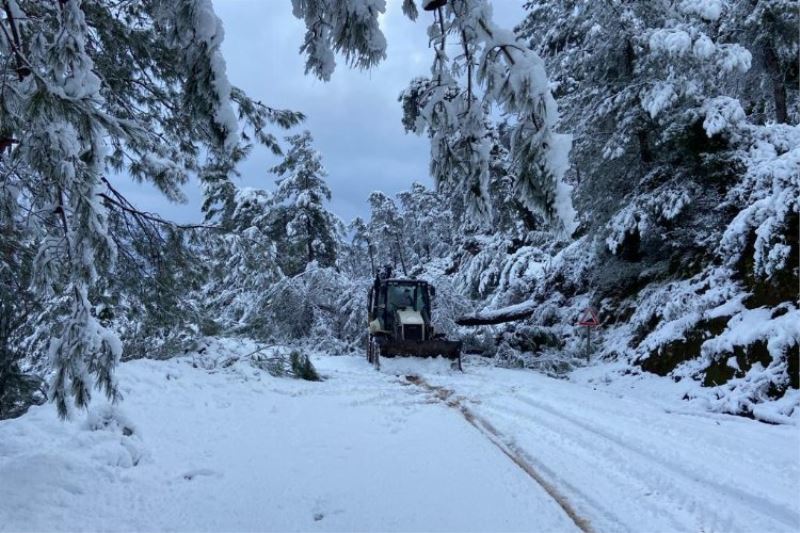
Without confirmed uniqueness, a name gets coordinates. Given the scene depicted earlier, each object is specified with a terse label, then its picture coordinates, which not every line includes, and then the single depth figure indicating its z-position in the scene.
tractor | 13.66
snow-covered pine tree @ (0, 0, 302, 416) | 3.14
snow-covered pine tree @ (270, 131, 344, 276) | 23.97
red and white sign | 12.79
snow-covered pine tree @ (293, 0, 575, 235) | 3.31
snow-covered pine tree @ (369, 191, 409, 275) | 50.53
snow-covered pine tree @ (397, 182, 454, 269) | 51.34
